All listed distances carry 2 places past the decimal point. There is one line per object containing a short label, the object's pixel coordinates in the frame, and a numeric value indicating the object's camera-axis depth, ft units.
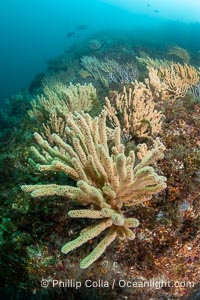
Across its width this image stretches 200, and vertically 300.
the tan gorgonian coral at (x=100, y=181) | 7.90
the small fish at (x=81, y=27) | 81.82
